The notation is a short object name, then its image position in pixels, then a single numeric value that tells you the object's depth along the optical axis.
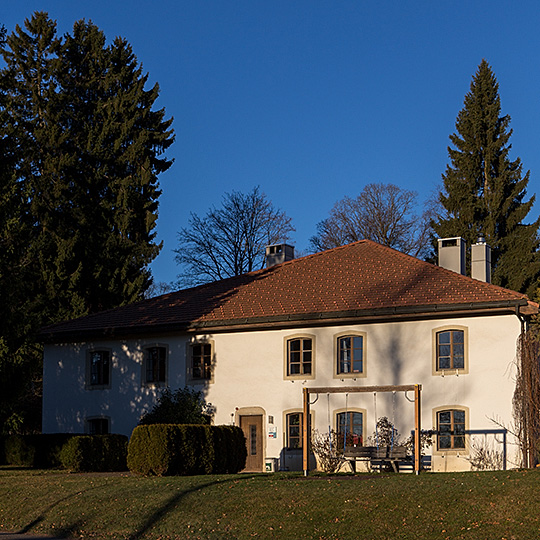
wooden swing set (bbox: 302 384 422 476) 21.08
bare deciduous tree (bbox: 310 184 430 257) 48.25
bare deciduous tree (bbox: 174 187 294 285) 49.31
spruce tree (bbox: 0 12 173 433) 40.25
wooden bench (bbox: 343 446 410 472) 22.27
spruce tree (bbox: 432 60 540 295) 41.62
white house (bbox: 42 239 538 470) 25.72
